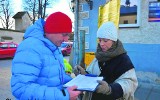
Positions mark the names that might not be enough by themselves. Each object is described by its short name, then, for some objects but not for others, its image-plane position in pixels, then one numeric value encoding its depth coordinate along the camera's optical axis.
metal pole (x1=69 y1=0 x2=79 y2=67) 4.10
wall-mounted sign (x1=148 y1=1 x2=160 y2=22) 3.88
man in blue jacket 0.93
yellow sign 2.71
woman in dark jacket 1.16
